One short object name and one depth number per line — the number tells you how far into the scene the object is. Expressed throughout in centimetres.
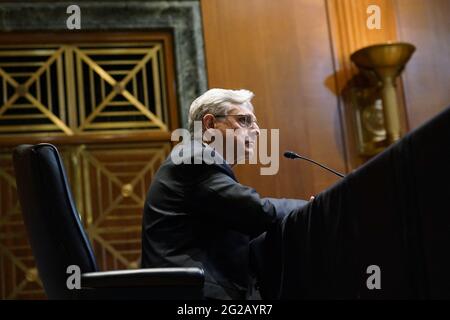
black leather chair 199
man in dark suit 248
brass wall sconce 479
